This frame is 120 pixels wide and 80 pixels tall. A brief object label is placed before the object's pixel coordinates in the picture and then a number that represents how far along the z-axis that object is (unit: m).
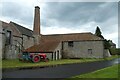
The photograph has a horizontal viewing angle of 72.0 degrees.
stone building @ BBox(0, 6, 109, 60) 15.36
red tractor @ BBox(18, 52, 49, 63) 12.34
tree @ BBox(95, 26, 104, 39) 33.13
